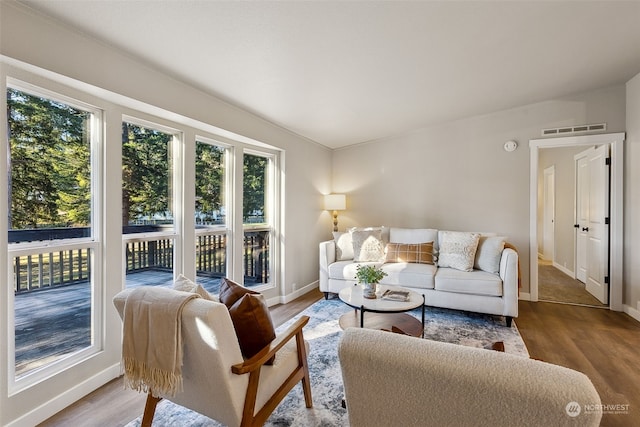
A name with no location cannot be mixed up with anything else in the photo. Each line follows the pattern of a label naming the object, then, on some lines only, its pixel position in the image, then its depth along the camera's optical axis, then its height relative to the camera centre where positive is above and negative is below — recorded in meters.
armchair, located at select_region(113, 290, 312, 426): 1.23 -0.74
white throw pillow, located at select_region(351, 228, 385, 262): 4.09 -0.48
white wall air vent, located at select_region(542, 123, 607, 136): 3.69 +1.07
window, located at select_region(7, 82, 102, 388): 1.77 -0.12
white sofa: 3.13 -0.79
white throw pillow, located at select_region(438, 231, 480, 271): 3.51 -0.47
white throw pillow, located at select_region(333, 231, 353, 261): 4.26 -0.52
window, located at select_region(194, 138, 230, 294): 3.06 -0.02
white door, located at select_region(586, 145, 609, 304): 3.70 -0.20
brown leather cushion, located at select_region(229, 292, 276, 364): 1.46 -0.57
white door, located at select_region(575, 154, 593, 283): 4.40 -0.02
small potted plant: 2.78 -0.64
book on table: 2.69 -0.79
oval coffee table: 2.50 -0.84
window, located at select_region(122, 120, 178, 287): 2.42 +0.07
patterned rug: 1.76 -1.23
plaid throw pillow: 3.81 -0.55
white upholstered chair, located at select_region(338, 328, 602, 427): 0.61 -0.40
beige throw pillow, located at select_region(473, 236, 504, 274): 3.38 -0.50
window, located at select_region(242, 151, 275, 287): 3.67 -0.06
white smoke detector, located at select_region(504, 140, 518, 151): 4.11 +0.93
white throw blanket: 1.27 -0.57
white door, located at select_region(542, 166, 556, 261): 6.29 -0.08
